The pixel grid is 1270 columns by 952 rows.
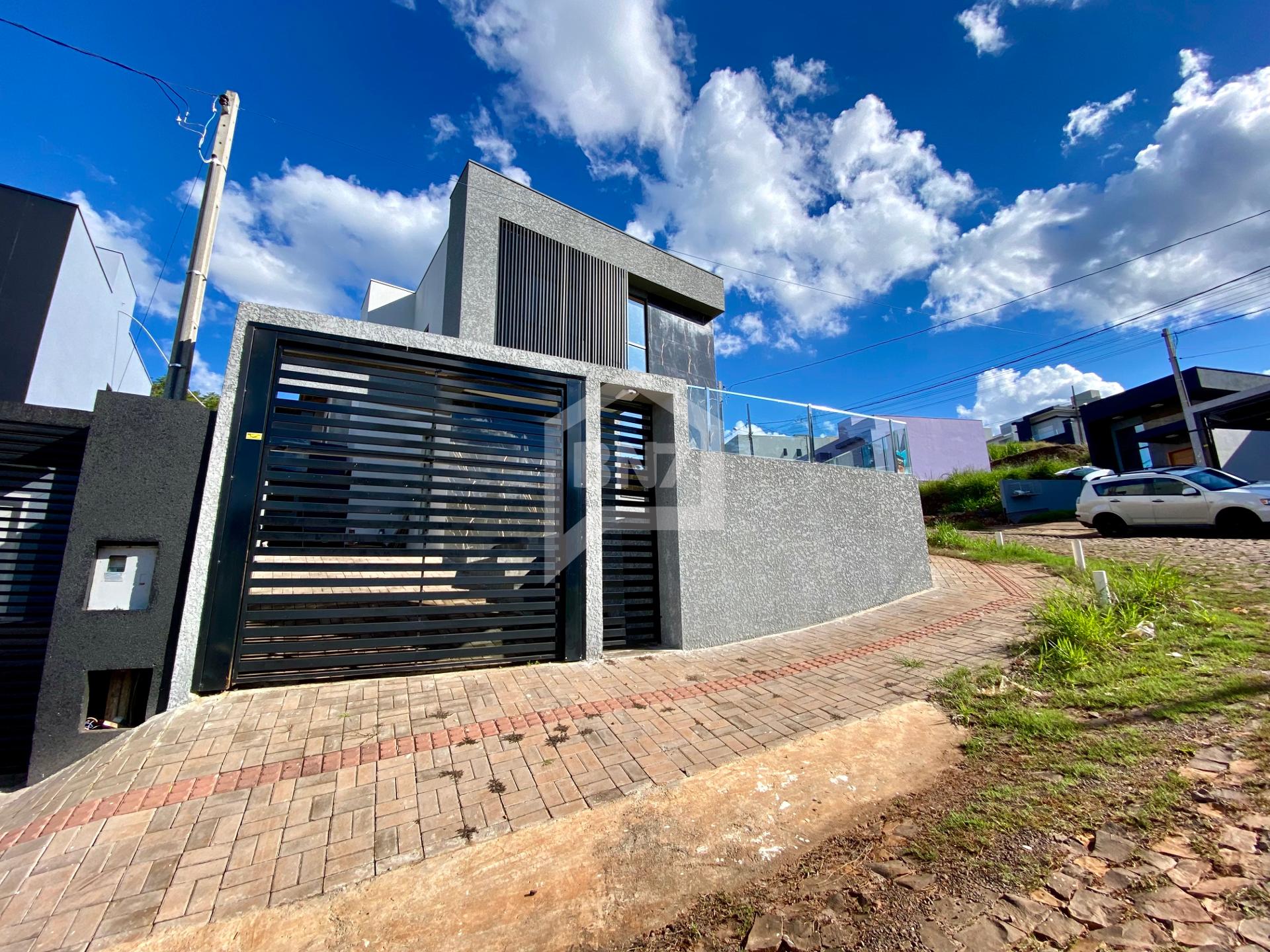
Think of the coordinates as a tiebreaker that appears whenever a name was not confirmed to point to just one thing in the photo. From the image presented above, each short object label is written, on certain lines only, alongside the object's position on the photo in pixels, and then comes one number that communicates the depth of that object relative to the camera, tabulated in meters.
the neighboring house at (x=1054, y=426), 36.16
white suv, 9.75
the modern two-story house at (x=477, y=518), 3.86
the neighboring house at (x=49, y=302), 5.93
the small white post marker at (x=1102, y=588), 5.19
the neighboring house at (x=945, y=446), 29.58
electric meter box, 3.31
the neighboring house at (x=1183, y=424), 17.67
